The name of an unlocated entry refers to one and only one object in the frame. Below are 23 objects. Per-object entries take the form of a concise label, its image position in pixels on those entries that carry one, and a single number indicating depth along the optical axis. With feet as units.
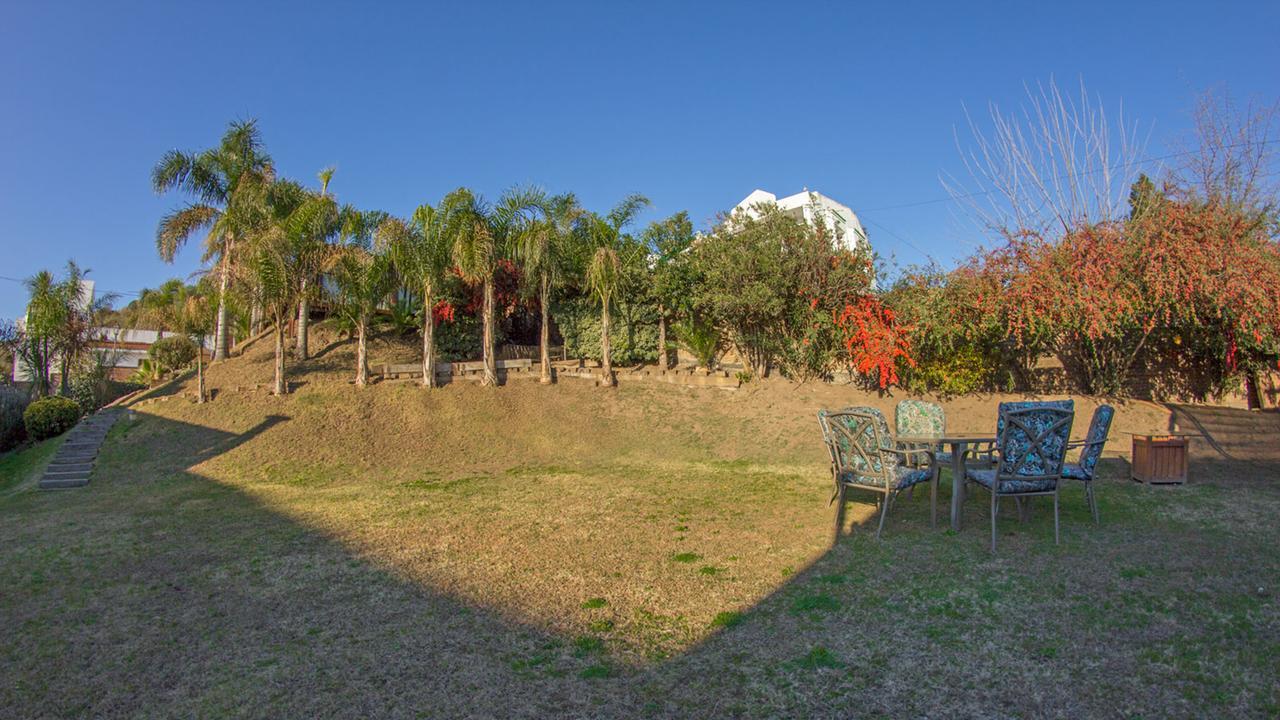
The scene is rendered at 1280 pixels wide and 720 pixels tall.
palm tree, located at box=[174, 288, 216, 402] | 44.60
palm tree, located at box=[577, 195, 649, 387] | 49.47
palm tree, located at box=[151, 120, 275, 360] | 53.06
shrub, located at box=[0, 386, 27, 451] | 44.86
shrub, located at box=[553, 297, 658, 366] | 54.95
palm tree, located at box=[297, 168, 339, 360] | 45.68
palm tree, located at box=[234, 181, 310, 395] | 42.78
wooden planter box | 25.80
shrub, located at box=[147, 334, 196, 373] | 57.62
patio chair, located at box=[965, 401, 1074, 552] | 17.37
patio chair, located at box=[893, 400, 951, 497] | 25.62
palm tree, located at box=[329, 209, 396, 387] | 45.47
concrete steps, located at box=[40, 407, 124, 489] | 33.96
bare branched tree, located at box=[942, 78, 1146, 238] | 41.34
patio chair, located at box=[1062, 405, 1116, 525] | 19.06
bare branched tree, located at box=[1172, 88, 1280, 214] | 38.63
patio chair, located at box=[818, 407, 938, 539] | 19.31
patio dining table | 18.92
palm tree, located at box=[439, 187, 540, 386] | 46.60
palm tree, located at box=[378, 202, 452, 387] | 46.09
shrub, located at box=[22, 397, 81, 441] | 42.78
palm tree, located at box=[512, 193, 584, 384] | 47.78
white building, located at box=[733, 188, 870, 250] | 77.15
